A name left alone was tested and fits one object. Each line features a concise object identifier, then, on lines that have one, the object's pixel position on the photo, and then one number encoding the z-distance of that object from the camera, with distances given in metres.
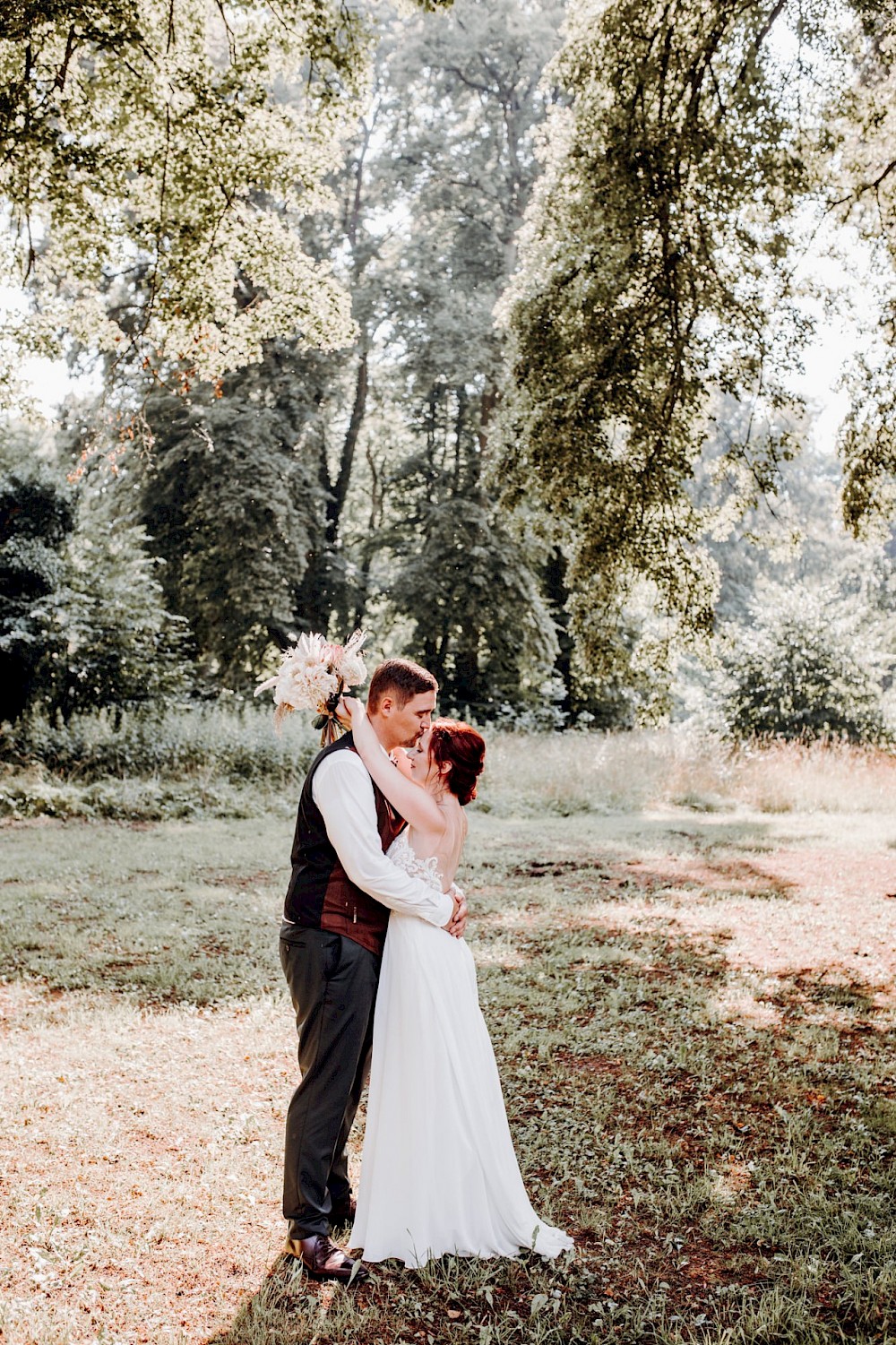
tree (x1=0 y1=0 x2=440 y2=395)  8.12
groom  3.69
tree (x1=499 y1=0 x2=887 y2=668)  8.99
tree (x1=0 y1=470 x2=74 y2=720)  16.50
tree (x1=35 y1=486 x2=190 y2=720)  17.08
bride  3.72
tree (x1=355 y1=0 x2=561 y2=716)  26.31
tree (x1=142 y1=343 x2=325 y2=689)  24.47
